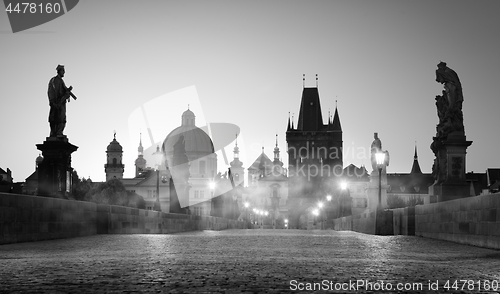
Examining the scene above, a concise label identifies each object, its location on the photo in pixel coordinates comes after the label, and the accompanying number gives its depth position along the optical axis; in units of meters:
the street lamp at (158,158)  37.80
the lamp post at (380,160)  28.92
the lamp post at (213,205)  57.41
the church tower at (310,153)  169.00
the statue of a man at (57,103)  21.41
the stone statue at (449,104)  20.25
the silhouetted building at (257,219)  189.40
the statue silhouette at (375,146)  34.71
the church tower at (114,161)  195.62
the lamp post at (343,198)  53.71
